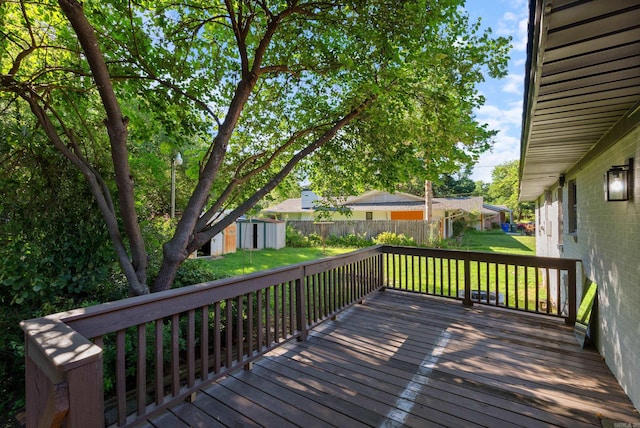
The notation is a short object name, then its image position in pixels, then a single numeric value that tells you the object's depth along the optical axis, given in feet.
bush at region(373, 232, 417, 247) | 47.62
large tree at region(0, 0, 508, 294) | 11.14
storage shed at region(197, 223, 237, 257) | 41.21
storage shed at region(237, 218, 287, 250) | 50.60
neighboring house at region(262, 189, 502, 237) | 63.67
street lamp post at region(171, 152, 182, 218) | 26.25
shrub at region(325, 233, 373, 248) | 50.80
